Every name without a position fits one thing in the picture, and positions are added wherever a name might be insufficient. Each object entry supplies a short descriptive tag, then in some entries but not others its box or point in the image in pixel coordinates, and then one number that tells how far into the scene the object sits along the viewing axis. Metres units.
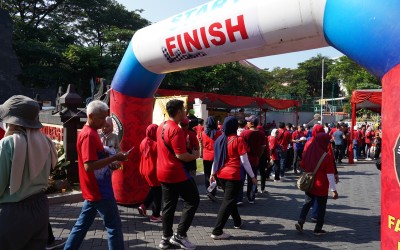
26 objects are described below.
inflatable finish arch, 2.87
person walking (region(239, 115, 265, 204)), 6.74
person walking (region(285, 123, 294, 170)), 11.29
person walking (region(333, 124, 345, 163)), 13.51
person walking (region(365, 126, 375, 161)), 15.92
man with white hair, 3.36
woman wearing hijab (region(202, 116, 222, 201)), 7.30
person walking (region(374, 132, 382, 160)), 14.58
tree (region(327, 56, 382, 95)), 32.16
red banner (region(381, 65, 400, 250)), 2.82
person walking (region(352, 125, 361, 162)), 14.79
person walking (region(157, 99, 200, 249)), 4.15
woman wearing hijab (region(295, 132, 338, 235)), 4.89
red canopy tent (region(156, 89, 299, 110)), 17.96
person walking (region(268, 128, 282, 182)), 9.24
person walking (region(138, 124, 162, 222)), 5.34
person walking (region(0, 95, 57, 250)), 2.45
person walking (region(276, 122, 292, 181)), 9.78
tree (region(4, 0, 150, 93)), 23.20
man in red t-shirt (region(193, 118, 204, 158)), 10.16
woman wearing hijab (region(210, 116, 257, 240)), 4.76
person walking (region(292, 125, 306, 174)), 11.02
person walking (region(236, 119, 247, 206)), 6.66
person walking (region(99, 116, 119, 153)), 4.80
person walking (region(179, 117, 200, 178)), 5.85
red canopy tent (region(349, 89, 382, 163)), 13.28
